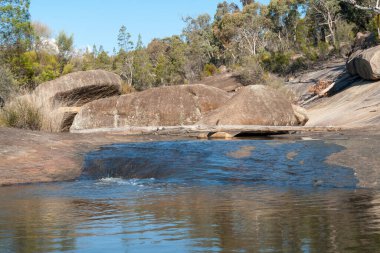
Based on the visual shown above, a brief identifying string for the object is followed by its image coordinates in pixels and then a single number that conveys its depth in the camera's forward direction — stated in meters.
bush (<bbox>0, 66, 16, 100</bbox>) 23.73
